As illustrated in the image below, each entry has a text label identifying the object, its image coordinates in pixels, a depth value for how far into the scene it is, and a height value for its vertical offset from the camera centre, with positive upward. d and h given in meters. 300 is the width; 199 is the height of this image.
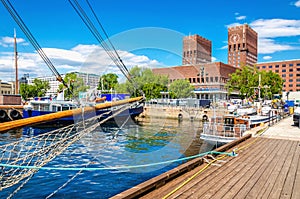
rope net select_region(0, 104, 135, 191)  6.91 -1.87
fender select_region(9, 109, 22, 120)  37.77 -2.73
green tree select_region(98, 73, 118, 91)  88.78 +6.08
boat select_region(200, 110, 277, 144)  18.83 -2.58
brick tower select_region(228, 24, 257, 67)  182.88 +40.96
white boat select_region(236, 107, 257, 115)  31.12 -1.67
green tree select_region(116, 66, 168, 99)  33.58 +2.78
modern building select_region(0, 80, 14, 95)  129.75 +4.67
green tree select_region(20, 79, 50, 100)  85.50 +2.65
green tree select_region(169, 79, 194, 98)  68.69 +2.90
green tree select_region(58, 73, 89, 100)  49.29 +2.37
